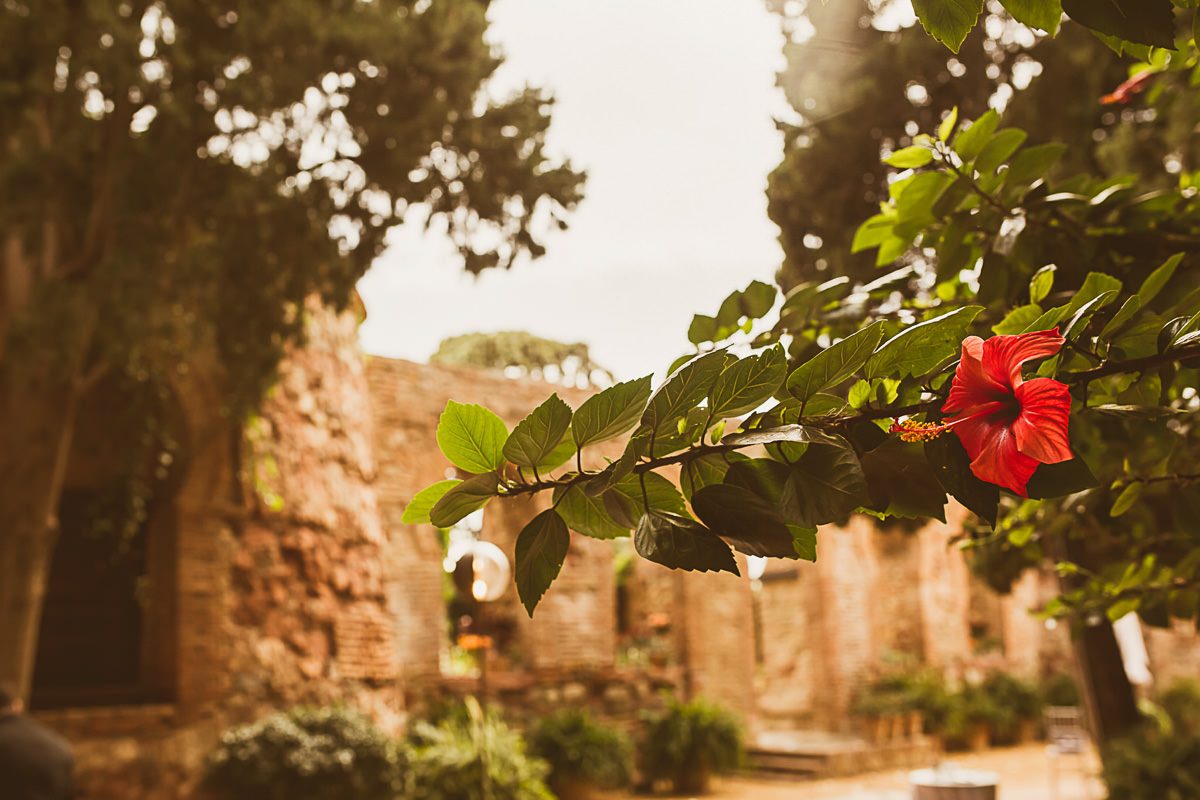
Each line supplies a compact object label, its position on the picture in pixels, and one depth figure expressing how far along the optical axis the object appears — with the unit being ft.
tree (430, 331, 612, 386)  40.06
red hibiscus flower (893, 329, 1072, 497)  1.87
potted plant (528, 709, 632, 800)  29.04
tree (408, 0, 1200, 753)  1.93
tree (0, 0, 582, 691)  13.94
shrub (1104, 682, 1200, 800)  19.42
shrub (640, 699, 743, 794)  33.01
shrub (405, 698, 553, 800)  24.29
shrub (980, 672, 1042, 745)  44.96
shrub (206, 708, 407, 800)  19.39
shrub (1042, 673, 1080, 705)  45.32
